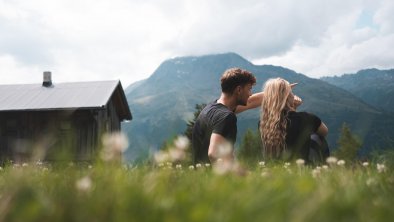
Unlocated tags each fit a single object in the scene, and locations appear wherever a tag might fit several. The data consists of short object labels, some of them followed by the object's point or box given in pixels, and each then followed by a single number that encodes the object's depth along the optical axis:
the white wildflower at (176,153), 1.82
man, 5.80
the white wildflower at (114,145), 1.63
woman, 6.06
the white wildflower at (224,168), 1.72
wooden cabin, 25.41
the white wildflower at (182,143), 1.88
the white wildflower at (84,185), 1.58
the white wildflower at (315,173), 2.86
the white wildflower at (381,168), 2.92
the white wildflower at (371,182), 2.25
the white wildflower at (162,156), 1.89
